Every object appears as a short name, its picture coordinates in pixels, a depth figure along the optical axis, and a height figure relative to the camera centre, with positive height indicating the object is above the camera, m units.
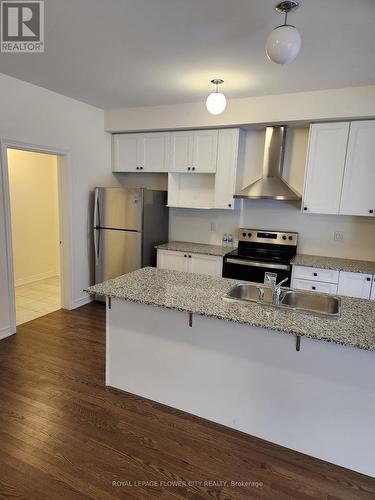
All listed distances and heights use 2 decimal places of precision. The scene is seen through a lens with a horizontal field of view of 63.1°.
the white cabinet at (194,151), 3.88 +0.69
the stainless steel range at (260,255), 3.48 -0.58
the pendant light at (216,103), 2.47 +0.83
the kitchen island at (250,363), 1.76 -1.02
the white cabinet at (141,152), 4.15 +0.71
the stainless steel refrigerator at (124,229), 4.05 -0.37
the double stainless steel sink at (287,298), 2.10 -0.65
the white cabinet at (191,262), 3.83 -0.74
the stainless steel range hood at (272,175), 3.61 +0.41
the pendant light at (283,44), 1.56 +0.84
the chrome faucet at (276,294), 2.06 -0.57
